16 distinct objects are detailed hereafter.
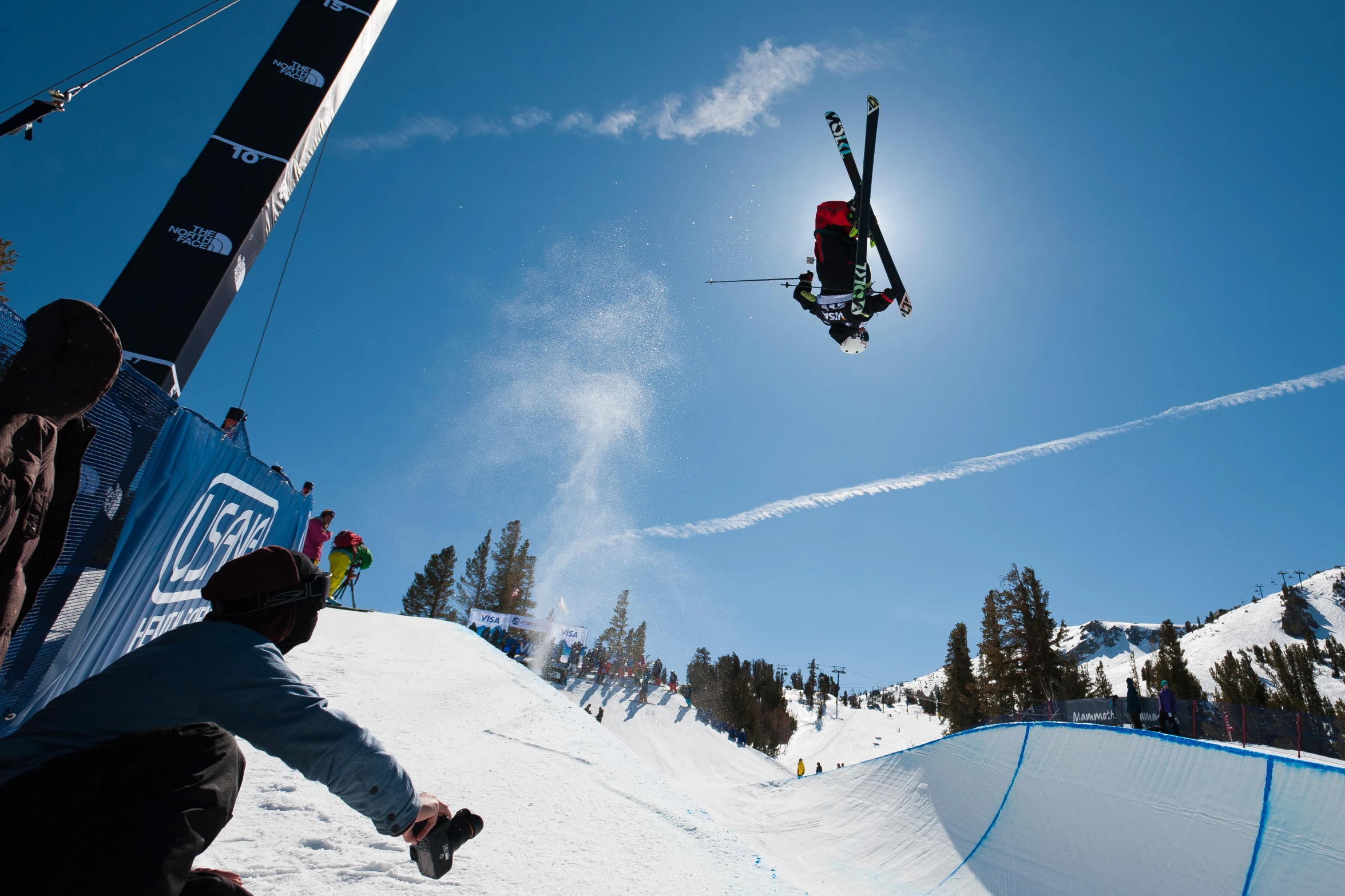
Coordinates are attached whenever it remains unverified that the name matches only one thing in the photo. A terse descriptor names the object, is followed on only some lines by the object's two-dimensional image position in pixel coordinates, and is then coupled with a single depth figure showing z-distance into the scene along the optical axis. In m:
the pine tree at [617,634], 67.19
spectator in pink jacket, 9.87
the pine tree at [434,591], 51.69
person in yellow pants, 10.38
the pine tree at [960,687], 43.84
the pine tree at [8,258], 20.78
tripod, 11.53
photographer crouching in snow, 1.20
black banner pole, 5.40
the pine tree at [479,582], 55.59
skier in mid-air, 8.68
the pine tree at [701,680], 75.06
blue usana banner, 4.07
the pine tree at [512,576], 55.47
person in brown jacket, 1.86
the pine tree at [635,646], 68.62
